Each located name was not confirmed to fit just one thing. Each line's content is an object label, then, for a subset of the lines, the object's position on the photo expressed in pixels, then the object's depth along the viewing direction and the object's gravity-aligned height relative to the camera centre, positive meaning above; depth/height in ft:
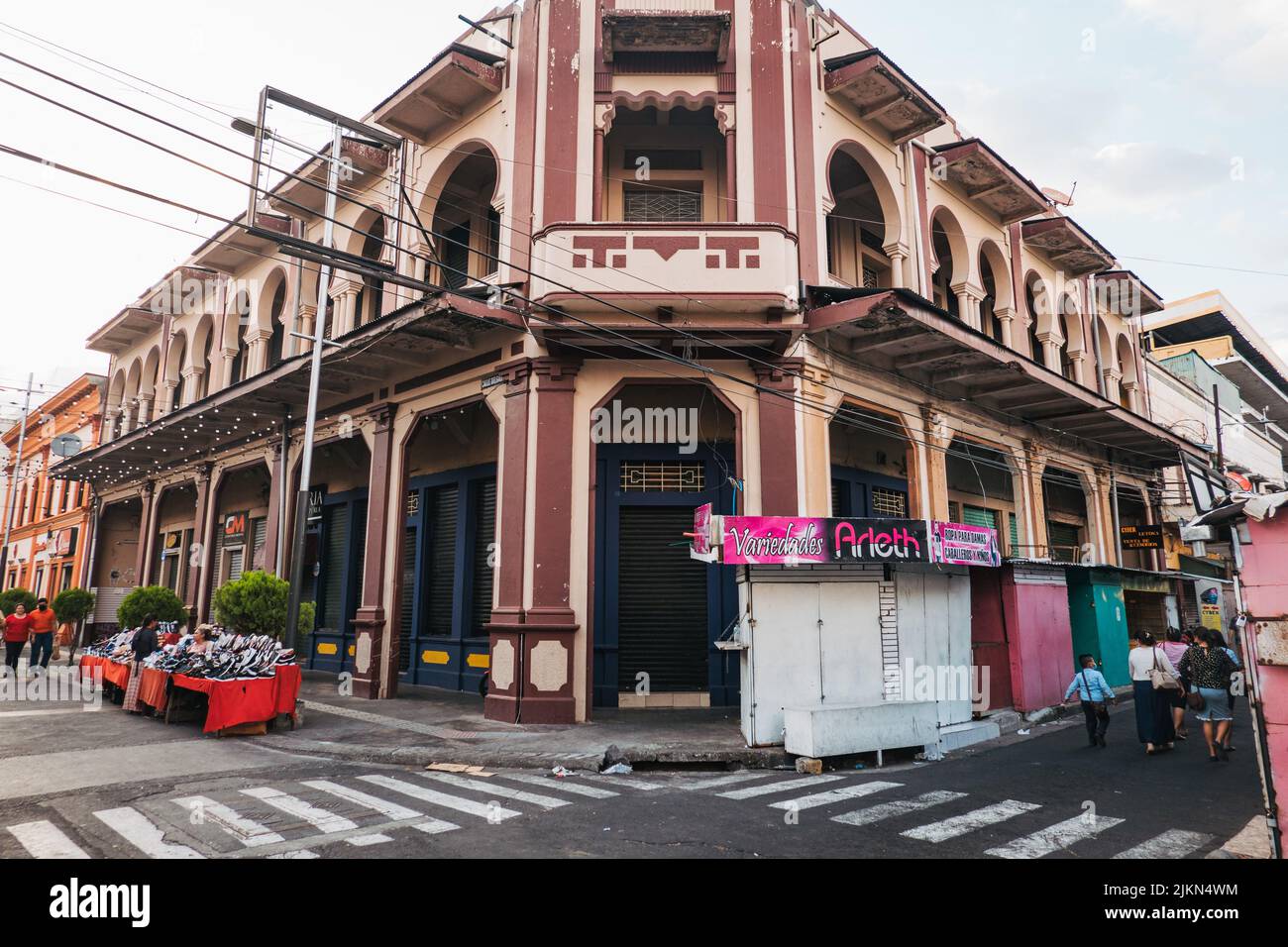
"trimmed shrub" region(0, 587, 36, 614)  80.39 +0.60
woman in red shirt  58.08 -2.19
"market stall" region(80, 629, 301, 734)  36.99 -4.01
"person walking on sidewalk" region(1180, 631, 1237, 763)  33.55 -3.62
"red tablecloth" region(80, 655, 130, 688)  46.52 -4.22
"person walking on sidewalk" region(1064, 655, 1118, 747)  37.29 -4.49
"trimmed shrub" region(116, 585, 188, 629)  60.64 -0.03
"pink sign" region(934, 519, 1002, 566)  39.27 +3.30
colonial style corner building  41.81 +16.53
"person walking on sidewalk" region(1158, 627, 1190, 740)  37.52 -4.25
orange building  111.96 +17.23
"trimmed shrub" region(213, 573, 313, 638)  44.34 -0.01
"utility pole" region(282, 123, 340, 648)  43.11 +9.02
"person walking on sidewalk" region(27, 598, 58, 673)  59.82 -2.31
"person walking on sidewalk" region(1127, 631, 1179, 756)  35.99 -4.37
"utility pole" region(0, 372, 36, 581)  109.52 +21.27
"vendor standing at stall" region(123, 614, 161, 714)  43.98 -2.67
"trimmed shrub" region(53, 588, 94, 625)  78.12 +0.06
